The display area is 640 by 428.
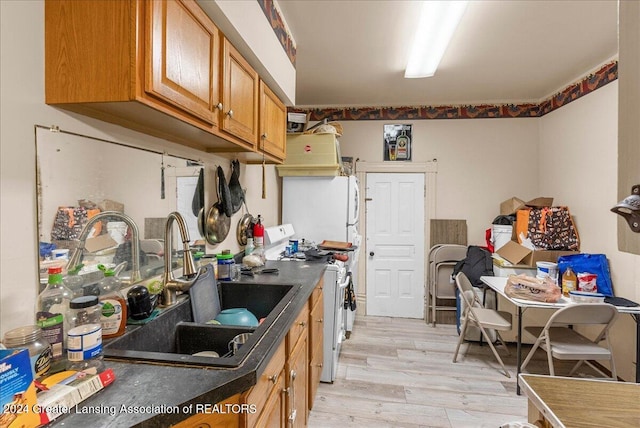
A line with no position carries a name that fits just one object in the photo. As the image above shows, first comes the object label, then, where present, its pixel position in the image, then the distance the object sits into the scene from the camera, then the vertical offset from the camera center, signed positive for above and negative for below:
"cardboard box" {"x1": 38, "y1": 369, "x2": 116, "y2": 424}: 0.64 -0.39
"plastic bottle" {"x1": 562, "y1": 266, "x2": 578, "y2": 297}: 2.56 -0.58
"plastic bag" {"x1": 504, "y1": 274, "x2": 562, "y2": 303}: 2.32 -0.59
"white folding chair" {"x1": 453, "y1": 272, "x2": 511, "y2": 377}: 2.61 -0.92
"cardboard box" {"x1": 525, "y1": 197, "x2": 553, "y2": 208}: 3.36 +0.07
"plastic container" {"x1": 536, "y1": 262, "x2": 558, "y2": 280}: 2.75 -0.52
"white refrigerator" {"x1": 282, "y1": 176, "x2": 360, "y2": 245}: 3.20 +0.01
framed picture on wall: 3.97 +0.81
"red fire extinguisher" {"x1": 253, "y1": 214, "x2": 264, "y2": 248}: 2.44 -0.20
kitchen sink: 0.89 -0.44
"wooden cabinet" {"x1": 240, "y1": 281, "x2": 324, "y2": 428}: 0.98 -0.69
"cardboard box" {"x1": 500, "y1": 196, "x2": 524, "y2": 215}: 3.49 +0.04
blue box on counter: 0.59 -0.35
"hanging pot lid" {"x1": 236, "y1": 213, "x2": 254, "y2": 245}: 2.39 -0.15
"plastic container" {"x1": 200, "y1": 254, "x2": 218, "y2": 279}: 1.78 -0.30
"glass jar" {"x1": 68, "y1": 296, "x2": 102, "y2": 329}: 0.90 -0.29
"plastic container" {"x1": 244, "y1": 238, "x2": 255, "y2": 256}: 2.35 -0.29
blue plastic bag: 2.64 -0.48
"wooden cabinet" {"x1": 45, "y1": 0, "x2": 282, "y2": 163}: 0.88 +0.43
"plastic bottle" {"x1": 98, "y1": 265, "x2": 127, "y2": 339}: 1.00 -0.32
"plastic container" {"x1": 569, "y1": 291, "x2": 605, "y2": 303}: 2.38 -0.66
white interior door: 3.95 -0.44
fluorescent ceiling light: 1.92 +1.21
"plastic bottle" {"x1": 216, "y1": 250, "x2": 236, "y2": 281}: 1.80 -0.33
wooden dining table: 0.87 -0.56
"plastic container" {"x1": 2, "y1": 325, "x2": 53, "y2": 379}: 0.75 -0.33
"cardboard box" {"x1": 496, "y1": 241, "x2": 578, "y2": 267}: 3.08 -0.44
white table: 2.21 -0.69
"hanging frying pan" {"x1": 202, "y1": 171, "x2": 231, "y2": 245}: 1.93 -0.09
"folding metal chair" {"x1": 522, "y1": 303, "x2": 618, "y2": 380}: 2.13 -0.91
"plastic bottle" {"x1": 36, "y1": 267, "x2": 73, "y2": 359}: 0.85 -0.29
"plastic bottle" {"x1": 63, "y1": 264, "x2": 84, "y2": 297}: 1.00 -0.23
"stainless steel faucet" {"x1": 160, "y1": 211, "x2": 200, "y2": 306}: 1.22 -0.25
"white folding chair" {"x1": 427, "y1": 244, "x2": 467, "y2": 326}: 3.74 -0.72
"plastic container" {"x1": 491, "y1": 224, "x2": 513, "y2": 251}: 3.41 -0.27
